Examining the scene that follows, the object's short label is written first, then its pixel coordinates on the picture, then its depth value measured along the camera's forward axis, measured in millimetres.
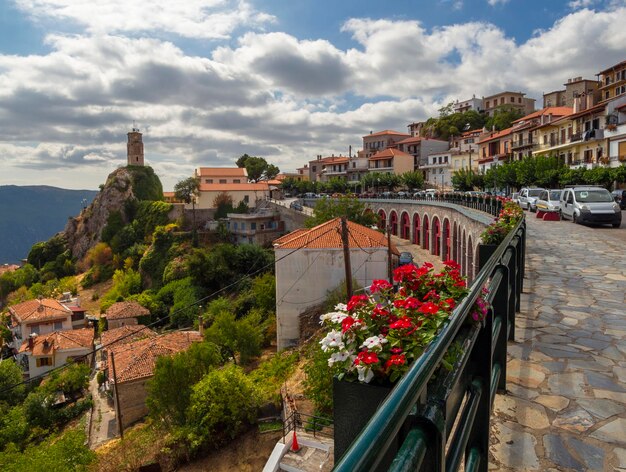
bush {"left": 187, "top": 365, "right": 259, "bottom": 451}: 17719
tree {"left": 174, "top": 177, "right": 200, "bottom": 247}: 69688
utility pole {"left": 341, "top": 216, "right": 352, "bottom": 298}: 19822
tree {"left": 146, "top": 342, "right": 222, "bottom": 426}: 20516
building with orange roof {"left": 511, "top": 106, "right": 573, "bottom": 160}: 52125
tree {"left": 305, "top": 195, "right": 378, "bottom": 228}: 41953
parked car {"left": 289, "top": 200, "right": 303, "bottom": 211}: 55456
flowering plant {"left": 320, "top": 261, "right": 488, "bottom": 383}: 2248
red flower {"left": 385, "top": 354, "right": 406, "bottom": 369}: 2133
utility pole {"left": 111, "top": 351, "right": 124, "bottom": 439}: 23219
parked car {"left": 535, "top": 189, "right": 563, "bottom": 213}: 22372
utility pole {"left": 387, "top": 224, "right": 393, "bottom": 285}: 25097
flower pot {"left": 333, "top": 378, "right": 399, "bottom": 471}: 2295
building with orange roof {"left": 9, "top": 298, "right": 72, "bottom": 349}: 45750
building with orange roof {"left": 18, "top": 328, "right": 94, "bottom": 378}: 39156
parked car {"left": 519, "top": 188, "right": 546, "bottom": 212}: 27984
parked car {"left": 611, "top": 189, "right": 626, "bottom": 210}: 26094
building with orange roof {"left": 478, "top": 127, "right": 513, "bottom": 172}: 59200
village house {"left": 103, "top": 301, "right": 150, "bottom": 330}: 42969
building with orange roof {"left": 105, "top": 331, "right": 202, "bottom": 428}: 26094
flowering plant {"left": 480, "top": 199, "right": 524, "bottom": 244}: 7508
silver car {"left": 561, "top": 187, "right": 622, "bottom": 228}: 17031
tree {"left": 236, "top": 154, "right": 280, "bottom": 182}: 93400
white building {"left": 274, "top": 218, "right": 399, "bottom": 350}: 25422
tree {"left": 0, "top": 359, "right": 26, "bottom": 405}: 33188
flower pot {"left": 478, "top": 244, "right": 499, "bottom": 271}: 7168
